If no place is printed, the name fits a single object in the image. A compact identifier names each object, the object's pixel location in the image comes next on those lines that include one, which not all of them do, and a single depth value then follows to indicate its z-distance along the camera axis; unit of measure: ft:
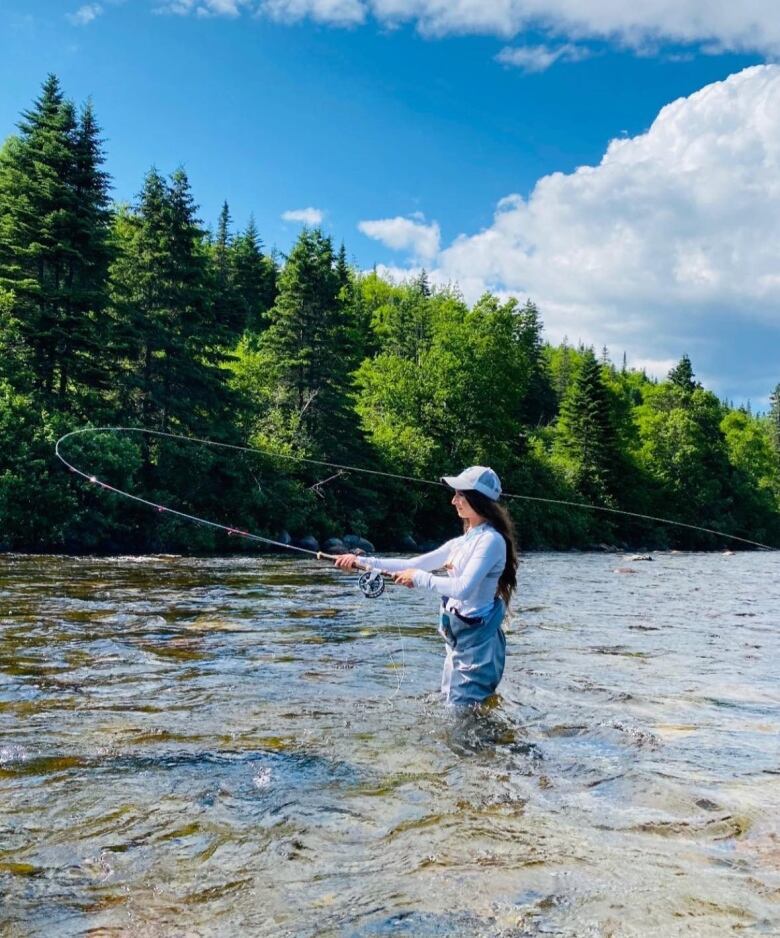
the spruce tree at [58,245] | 88.74
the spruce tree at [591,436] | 197.88
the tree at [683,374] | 269.64
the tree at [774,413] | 456.69
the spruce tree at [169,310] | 104.06
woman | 20.56
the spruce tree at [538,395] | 296.10
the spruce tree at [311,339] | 125.80
